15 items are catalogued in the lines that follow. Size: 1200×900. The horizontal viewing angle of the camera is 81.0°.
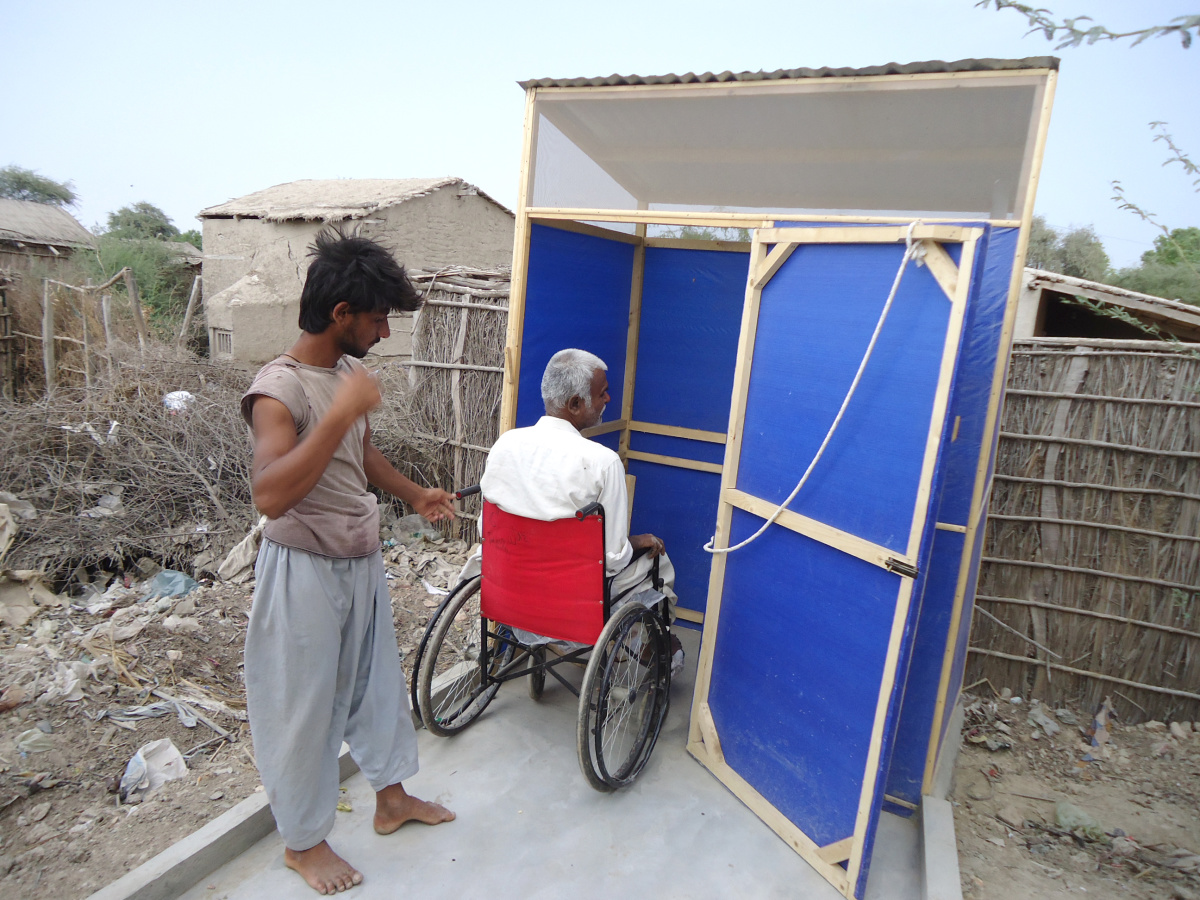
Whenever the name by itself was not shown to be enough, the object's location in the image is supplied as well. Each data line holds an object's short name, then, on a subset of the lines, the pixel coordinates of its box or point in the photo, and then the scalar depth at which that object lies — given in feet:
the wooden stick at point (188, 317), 34.76
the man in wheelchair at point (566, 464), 8.46
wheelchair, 8.47
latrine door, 7.10
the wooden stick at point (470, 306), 18.00
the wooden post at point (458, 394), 18.58
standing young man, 5.98
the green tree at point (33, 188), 88.31
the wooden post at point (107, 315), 25.95
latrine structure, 7.25
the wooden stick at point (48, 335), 25.83
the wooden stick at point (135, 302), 26.82
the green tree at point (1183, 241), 38.21
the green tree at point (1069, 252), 54.60
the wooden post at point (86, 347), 22.54
